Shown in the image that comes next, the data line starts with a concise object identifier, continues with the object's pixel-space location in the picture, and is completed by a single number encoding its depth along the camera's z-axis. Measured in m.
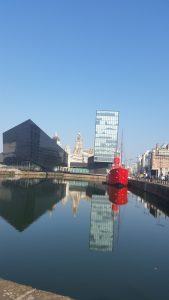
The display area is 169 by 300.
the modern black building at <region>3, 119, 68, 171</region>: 101.29
